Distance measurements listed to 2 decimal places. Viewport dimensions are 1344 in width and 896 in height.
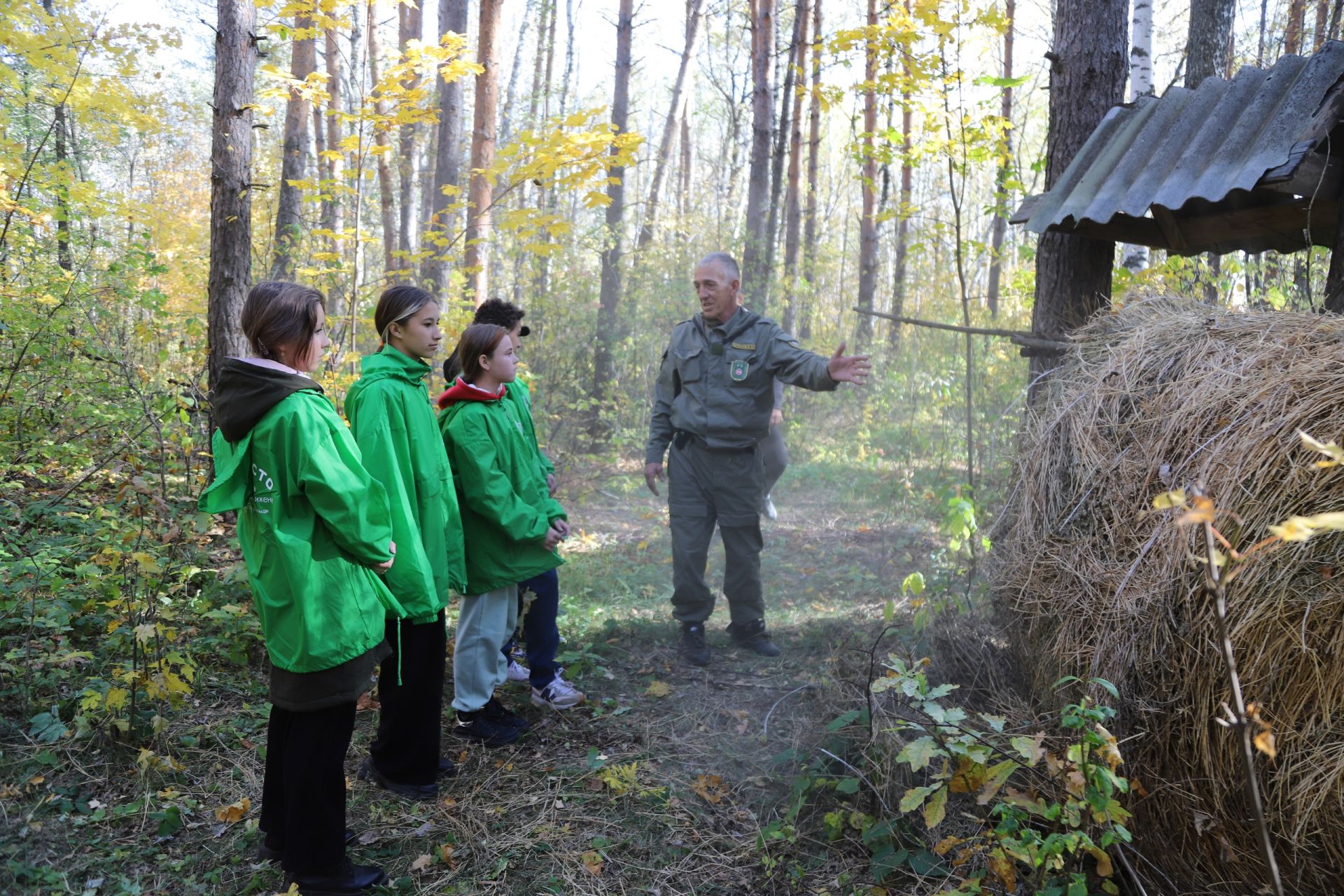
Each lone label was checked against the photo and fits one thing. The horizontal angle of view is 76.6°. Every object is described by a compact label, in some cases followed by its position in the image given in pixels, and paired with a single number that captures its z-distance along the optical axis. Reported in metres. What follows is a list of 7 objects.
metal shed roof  3.40
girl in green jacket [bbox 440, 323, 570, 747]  3.87
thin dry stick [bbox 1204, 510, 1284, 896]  1.46
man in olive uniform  5.14
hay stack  2.22
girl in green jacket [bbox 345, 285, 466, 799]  3.43
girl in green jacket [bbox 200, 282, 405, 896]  2.62
